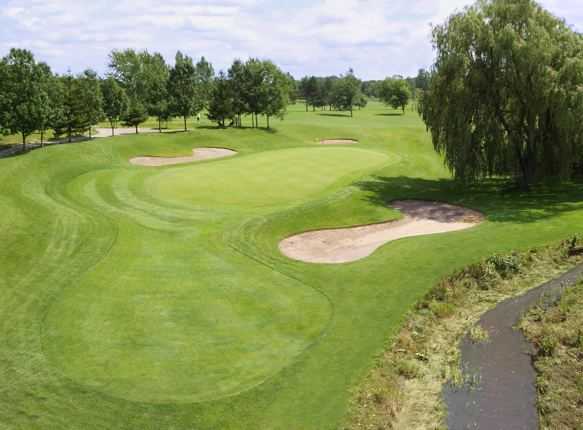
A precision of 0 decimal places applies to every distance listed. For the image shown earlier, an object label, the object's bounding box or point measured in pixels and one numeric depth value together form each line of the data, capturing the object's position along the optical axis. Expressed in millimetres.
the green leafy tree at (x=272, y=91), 69812
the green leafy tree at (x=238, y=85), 69438
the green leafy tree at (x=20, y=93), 40562
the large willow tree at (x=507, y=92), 31188
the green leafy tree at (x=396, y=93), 118750
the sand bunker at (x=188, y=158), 46719
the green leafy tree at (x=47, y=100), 42156
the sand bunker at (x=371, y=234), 23734
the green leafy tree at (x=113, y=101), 60531
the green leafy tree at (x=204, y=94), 68800
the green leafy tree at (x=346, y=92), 126250
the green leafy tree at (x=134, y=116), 59031
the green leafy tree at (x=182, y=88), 61750
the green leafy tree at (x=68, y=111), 47688
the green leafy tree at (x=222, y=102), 67938
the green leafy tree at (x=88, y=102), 50281
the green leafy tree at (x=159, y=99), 60875
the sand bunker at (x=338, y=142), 63578
